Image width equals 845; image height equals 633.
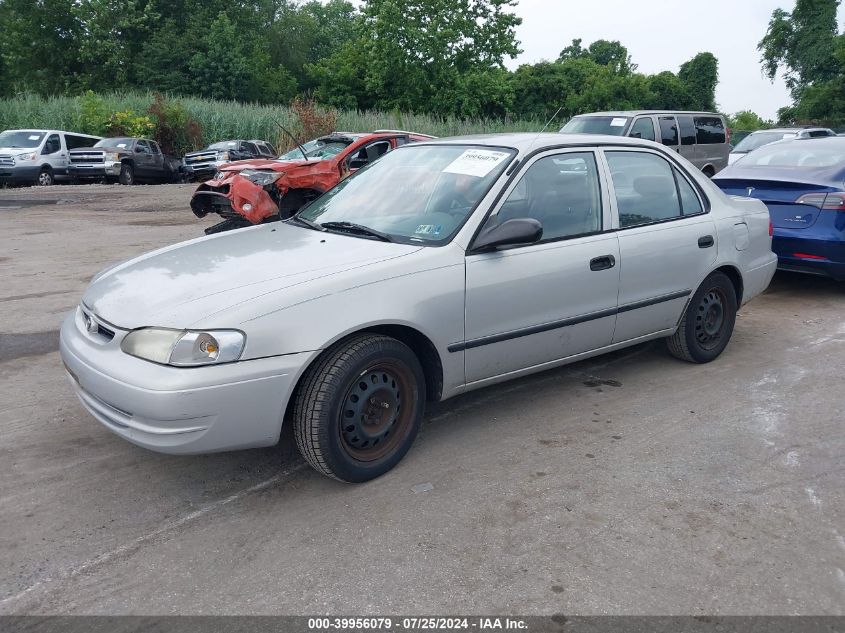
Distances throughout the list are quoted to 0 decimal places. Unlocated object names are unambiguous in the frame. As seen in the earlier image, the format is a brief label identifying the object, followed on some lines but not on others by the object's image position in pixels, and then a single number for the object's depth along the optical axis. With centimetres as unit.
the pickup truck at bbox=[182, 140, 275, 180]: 2439
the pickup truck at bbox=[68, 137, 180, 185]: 2222
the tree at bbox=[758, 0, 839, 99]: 4703
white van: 2027
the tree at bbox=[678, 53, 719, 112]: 4684
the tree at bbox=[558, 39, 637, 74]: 7250
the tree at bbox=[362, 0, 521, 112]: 3572
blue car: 704
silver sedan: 323
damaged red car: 917
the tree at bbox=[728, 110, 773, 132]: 5181
